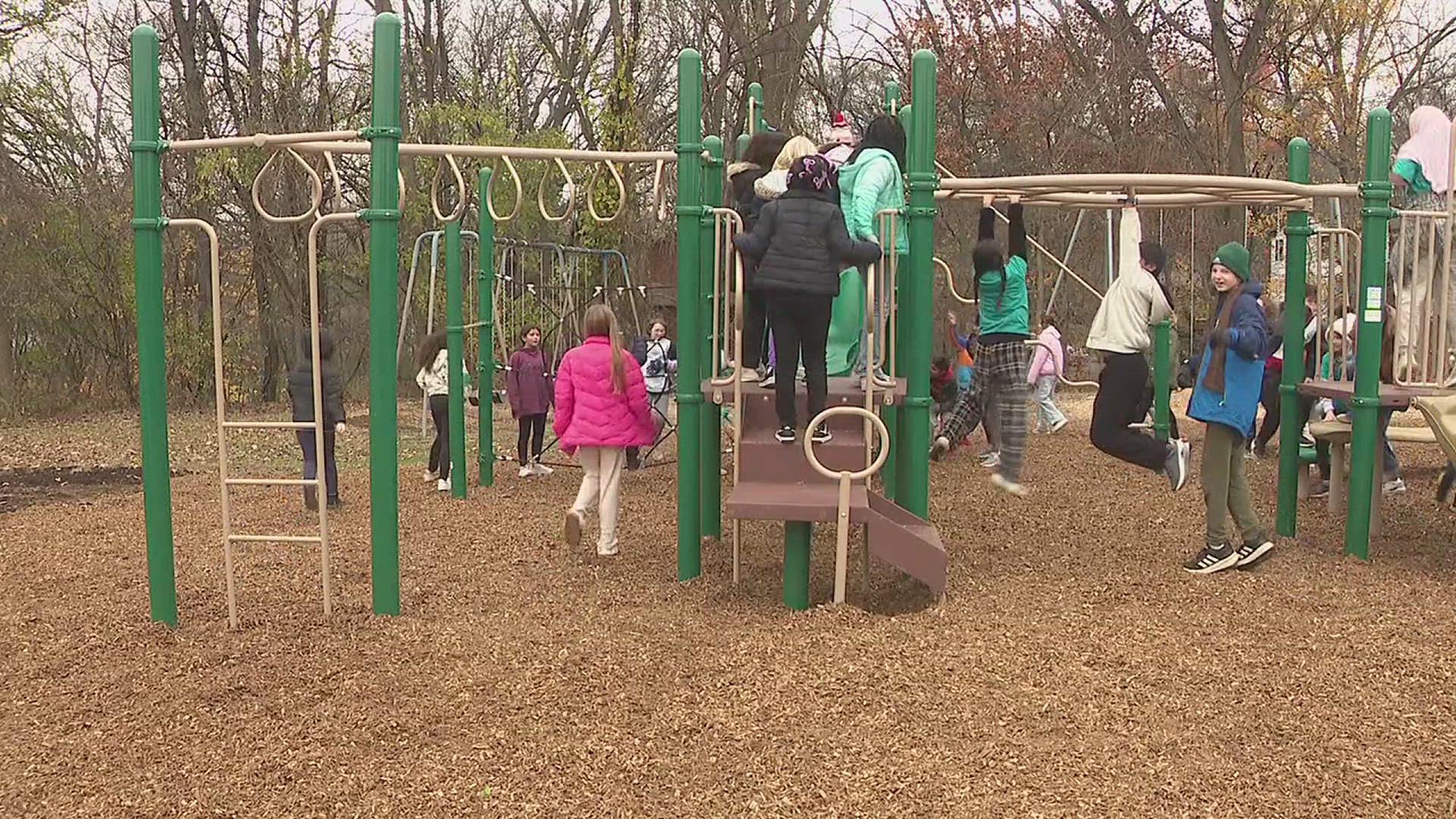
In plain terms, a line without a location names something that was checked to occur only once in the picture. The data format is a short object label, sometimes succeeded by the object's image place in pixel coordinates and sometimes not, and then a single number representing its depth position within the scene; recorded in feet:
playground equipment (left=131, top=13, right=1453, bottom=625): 16.24
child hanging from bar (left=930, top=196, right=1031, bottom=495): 23.17
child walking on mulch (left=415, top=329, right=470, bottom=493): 29.66
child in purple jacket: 31.53
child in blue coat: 17.85
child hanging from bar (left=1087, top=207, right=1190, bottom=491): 21.07
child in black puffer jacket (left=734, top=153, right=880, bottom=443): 17.35
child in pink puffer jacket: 21.25
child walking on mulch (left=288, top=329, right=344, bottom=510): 25.99
